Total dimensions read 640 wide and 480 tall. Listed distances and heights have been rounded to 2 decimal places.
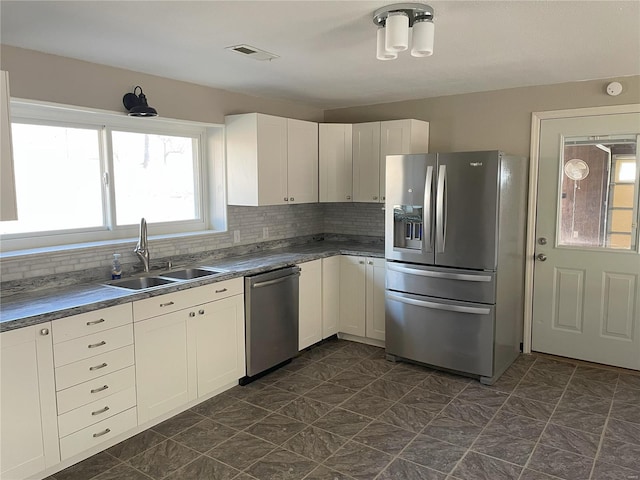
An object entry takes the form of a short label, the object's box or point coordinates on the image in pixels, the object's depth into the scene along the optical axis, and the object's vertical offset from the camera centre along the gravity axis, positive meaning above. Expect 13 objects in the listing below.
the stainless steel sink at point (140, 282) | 3.24 -0.59
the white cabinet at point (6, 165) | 2.29 +0.15
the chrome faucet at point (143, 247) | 3.41 -0.36
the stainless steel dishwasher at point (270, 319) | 3.61 -0.96
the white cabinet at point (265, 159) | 4.02 +0.31
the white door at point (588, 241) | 3.74 -0.38
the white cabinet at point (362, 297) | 4.36 -0.93
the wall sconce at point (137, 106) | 3.25 +0.62
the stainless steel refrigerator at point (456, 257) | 3.56 -0.48
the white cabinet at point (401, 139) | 4.38 +0.51
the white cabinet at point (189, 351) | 2.93 -1.01
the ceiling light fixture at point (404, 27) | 2.22 +0.79
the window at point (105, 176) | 3.05 +0.15
